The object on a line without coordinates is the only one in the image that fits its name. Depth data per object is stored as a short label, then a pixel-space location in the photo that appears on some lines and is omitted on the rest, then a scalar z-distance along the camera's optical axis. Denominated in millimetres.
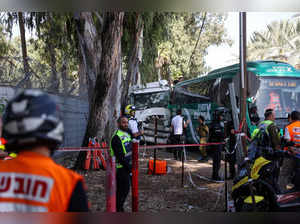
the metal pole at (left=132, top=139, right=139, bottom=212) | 4690
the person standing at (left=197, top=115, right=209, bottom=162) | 11359
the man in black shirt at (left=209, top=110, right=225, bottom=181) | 8352
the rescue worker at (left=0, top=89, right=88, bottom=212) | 1481
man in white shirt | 12031
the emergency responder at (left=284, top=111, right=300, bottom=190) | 6607
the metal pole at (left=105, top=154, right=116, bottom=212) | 3369
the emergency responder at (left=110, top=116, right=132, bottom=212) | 4957
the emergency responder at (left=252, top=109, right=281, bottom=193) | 5314
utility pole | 5867
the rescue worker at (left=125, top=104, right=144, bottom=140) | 9211
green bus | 10305
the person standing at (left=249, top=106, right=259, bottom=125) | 9734
